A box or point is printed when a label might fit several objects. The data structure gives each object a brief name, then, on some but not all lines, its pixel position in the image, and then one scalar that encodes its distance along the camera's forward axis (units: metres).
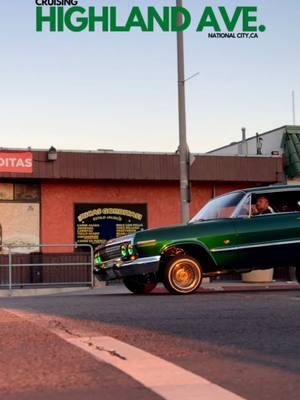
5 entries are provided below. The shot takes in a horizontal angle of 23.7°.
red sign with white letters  21.50
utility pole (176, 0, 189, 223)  17.78
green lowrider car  11.88
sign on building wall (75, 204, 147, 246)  22.91
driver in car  12.45
